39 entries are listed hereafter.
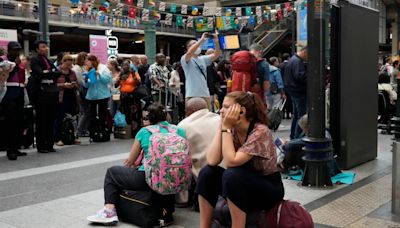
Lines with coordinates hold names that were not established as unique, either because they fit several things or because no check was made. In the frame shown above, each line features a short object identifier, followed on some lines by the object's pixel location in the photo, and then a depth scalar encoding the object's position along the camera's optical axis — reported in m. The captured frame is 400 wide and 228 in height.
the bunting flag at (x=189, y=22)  22.87
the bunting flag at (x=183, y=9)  21.47
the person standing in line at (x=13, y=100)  7.52
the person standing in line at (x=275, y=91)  9.49
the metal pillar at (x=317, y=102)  5.35
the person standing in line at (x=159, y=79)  10.30
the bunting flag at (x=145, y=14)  14.55
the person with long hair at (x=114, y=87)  10.91
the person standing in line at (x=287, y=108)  13.10
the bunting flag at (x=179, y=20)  21.72
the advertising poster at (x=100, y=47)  15.99
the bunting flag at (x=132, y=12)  16.91
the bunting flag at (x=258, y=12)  22.60
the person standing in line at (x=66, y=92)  9.11
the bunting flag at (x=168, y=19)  20.93
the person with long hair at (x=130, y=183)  4.26
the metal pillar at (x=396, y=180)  4.23
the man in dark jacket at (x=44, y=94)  7.96
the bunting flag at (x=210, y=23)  23.61
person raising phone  7.68
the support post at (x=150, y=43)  13.73
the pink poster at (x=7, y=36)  15.61
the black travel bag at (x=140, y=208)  4.18
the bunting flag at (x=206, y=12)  25.60
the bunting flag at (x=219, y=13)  24.36
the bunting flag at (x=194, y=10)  22.30
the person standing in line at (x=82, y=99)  9.66
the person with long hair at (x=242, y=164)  3.30
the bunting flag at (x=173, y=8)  20.59
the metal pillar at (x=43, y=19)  12.41
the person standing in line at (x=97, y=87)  9.54
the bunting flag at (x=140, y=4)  16.46
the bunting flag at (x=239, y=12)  23.08
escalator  30.00
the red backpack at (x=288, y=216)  3.23
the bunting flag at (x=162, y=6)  19.87
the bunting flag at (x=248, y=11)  22.52
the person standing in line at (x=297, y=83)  7.15
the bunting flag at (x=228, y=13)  23.90
